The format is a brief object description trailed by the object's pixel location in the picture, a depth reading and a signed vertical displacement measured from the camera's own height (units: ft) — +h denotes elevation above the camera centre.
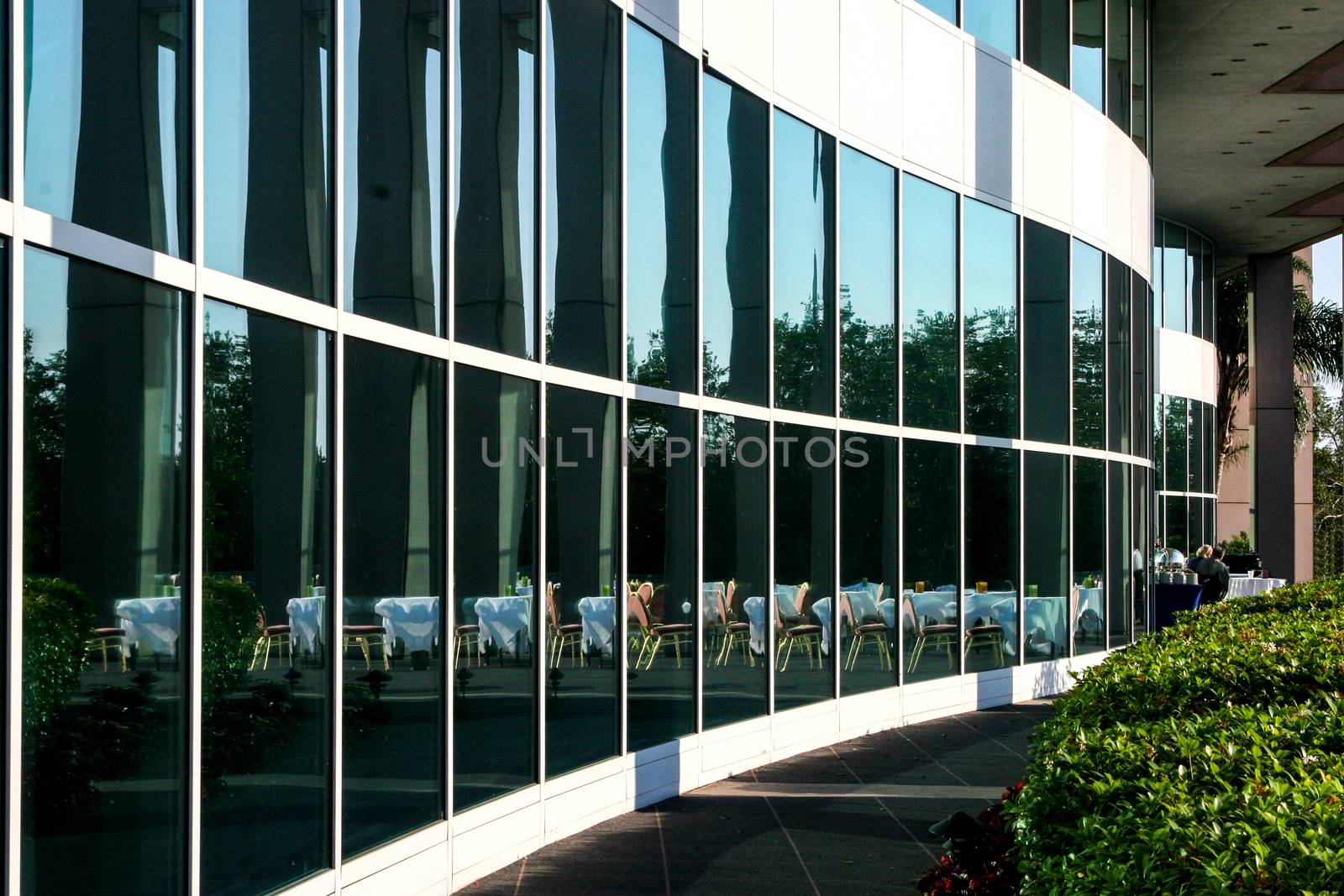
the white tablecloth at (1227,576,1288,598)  95.91 -5.15
